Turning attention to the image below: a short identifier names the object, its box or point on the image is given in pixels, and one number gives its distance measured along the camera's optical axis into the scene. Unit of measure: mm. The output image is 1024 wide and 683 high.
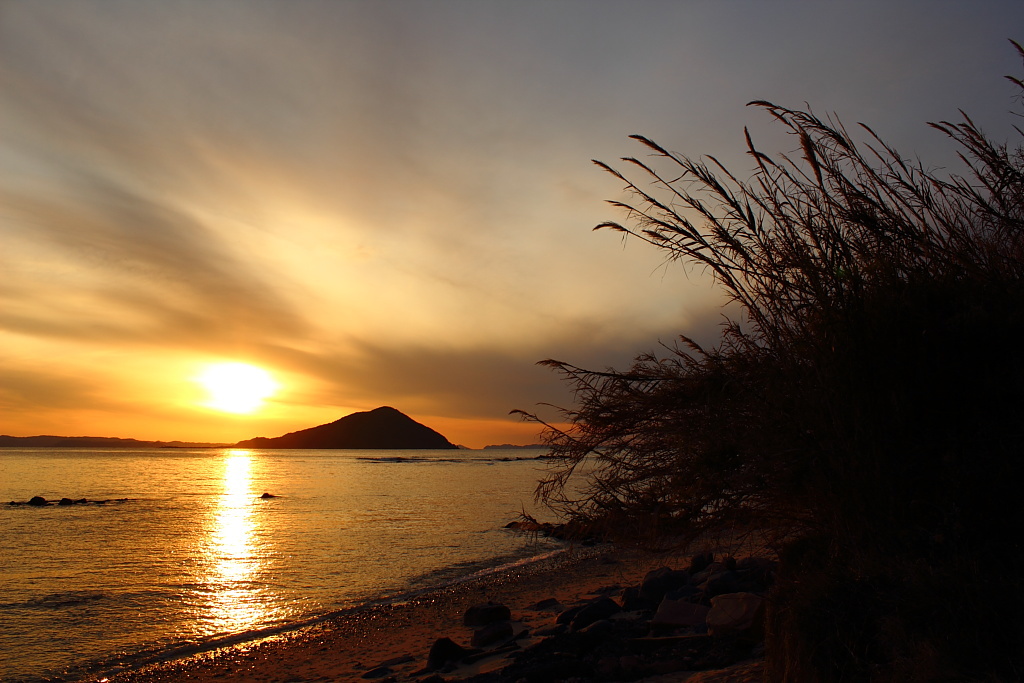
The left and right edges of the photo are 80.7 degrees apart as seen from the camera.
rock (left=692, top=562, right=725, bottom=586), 12398
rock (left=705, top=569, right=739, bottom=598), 10297
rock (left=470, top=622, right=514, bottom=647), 10656
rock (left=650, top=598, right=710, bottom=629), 8703
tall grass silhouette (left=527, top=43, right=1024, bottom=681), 3654
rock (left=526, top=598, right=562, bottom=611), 13398
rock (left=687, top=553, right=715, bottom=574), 14289
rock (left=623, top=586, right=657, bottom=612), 11359
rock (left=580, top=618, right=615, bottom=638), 9148
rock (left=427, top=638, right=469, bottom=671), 9586
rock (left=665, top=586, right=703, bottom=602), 10594
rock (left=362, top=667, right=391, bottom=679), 9742
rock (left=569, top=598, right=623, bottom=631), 10656
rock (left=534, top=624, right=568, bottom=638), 10617
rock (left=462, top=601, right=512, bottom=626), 12156
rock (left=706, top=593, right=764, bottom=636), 7242
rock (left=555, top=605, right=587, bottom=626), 11422
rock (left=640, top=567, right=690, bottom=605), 11766
